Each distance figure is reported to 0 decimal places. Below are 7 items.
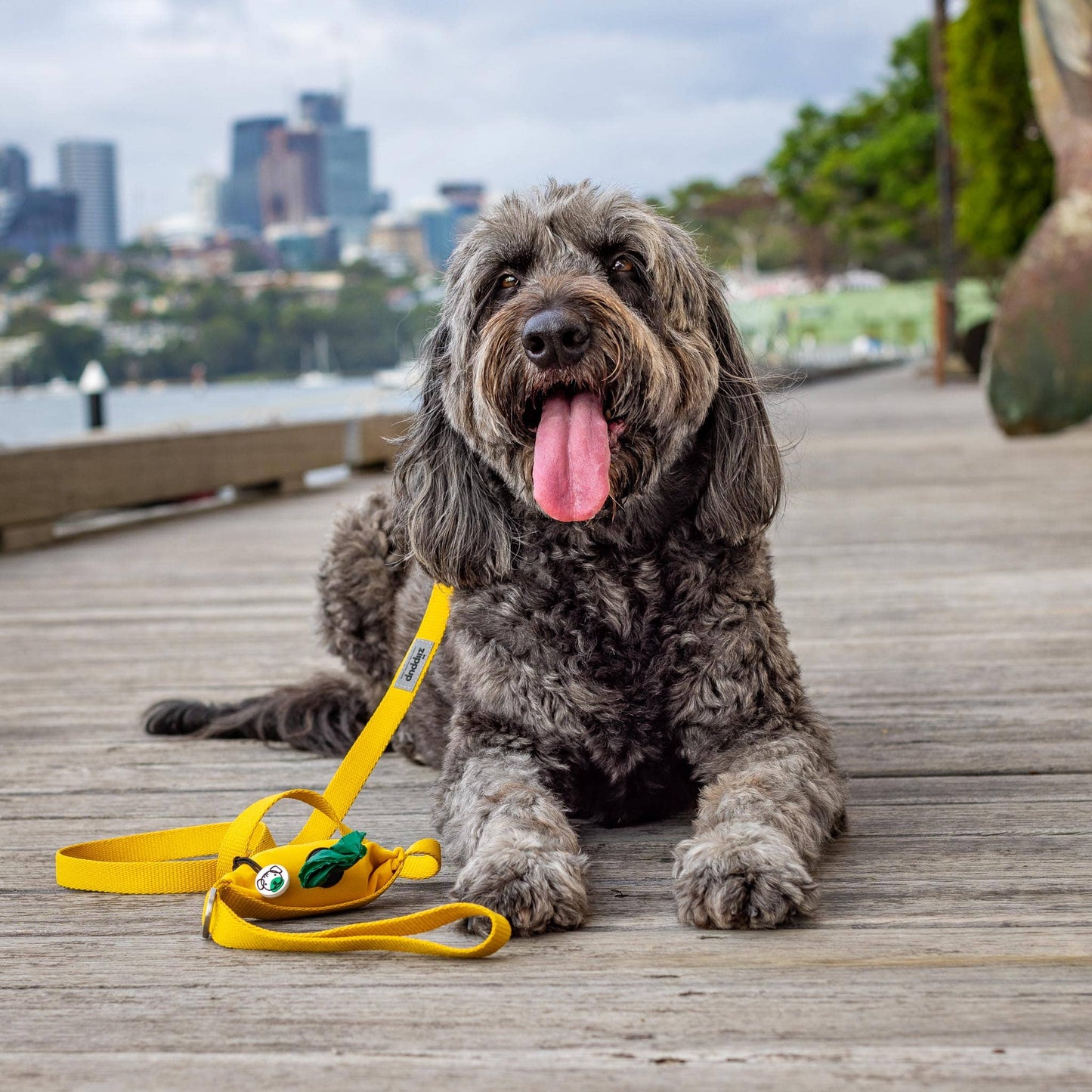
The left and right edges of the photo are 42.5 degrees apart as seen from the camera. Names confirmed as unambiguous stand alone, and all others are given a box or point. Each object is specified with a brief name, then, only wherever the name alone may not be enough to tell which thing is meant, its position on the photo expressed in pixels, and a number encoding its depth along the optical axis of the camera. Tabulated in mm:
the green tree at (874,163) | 34531
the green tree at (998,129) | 25297
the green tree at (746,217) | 62562
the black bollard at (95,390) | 15002
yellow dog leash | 2438
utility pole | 29219
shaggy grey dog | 2943
